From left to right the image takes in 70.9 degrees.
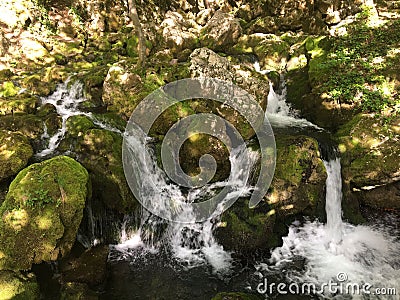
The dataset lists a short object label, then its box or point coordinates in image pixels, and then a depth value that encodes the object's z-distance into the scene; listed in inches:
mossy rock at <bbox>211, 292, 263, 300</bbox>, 194.5
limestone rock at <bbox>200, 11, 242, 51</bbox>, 668.7
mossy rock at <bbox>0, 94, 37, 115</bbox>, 409.4
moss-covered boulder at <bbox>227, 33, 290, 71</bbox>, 576.4
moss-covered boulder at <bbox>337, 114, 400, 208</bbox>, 337.1
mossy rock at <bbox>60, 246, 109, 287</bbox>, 245.1
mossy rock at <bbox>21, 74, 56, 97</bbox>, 478.9
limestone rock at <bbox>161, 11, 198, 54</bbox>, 668.1
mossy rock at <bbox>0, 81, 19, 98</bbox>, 461.6
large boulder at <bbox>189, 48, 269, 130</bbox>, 373.7
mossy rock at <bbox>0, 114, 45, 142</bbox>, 364.2
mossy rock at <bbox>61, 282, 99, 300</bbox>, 221.5
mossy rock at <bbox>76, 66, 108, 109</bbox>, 454.3
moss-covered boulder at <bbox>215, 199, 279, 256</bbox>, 292.0
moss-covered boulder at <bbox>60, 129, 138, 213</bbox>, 309.9
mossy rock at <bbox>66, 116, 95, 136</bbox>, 354.4
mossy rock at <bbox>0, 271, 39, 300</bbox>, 207.0
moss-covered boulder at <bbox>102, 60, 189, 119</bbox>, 402.0
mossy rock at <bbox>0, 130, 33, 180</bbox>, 302.0
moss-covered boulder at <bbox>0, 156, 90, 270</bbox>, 230.8
